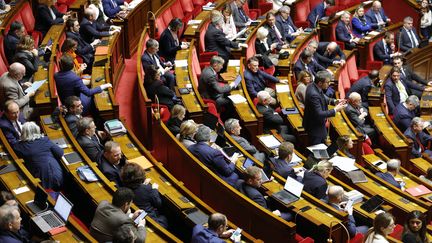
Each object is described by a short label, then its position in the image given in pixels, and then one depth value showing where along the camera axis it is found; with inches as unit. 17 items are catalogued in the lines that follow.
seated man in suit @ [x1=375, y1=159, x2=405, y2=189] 294.5
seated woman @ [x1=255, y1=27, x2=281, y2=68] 386.0
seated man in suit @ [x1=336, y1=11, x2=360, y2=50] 449.7
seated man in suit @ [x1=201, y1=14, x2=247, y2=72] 380.5
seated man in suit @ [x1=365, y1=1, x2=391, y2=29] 474.6
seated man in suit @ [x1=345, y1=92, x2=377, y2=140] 346.0
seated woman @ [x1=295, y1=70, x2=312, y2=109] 345.4
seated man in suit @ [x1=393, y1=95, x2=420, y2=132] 366.0
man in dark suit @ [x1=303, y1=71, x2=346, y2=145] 314.3
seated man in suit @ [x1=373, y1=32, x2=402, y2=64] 446.9
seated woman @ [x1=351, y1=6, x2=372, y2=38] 466.0
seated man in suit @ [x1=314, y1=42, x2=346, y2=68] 410.3
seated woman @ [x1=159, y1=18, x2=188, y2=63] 367.2
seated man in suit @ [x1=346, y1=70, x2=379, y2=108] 380.7
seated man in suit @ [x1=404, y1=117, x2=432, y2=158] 344.8
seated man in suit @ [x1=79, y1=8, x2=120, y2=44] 364.8
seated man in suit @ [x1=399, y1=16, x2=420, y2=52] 465.4
